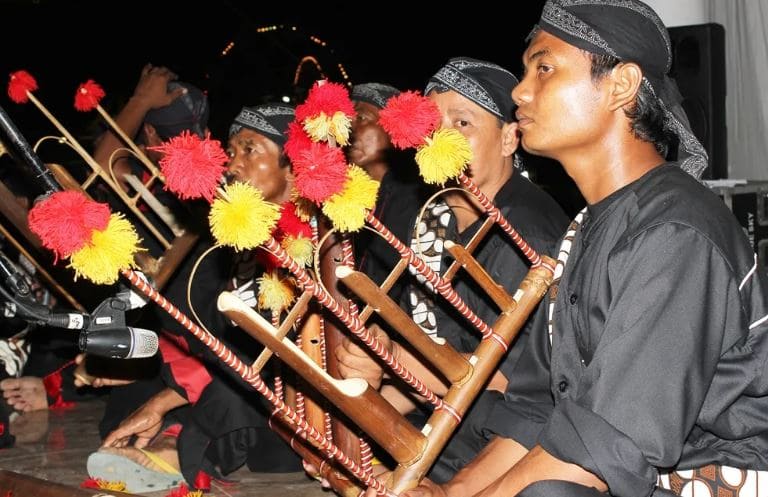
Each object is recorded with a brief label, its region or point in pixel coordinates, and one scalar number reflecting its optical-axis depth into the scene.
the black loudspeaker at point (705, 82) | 4.09
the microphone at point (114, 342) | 1.96
